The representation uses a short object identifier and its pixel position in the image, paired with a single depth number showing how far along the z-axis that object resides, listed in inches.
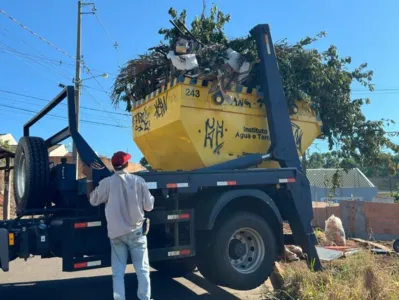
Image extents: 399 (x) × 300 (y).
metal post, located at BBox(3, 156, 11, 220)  312.3
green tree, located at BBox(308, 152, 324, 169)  2680.4
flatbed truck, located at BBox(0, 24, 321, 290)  206.8
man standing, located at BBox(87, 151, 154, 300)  188.1
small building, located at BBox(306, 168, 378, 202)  1948.8
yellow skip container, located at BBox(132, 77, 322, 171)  250.2
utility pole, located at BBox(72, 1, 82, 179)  847.1
